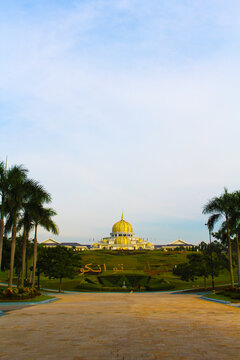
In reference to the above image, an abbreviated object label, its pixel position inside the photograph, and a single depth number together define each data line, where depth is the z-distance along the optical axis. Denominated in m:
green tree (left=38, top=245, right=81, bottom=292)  47.02
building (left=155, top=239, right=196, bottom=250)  185.19
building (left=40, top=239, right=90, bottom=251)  181.98
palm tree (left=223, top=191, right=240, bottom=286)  35.53
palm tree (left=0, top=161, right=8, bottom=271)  26.86
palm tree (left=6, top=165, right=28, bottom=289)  26.88
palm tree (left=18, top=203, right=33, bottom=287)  31.51
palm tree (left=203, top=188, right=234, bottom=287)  35.50
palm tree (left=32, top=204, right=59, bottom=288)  31.29
